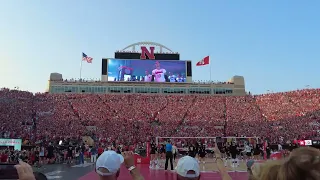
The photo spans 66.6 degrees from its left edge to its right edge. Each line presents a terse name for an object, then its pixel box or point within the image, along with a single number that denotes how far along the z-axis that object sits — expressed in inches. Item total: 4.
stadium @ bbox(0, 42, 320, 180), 1040.1
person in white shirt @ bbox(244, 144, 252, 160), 707.2
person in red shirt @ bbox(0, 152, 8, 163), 563.8
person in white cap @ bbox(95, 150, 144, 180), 84.5
